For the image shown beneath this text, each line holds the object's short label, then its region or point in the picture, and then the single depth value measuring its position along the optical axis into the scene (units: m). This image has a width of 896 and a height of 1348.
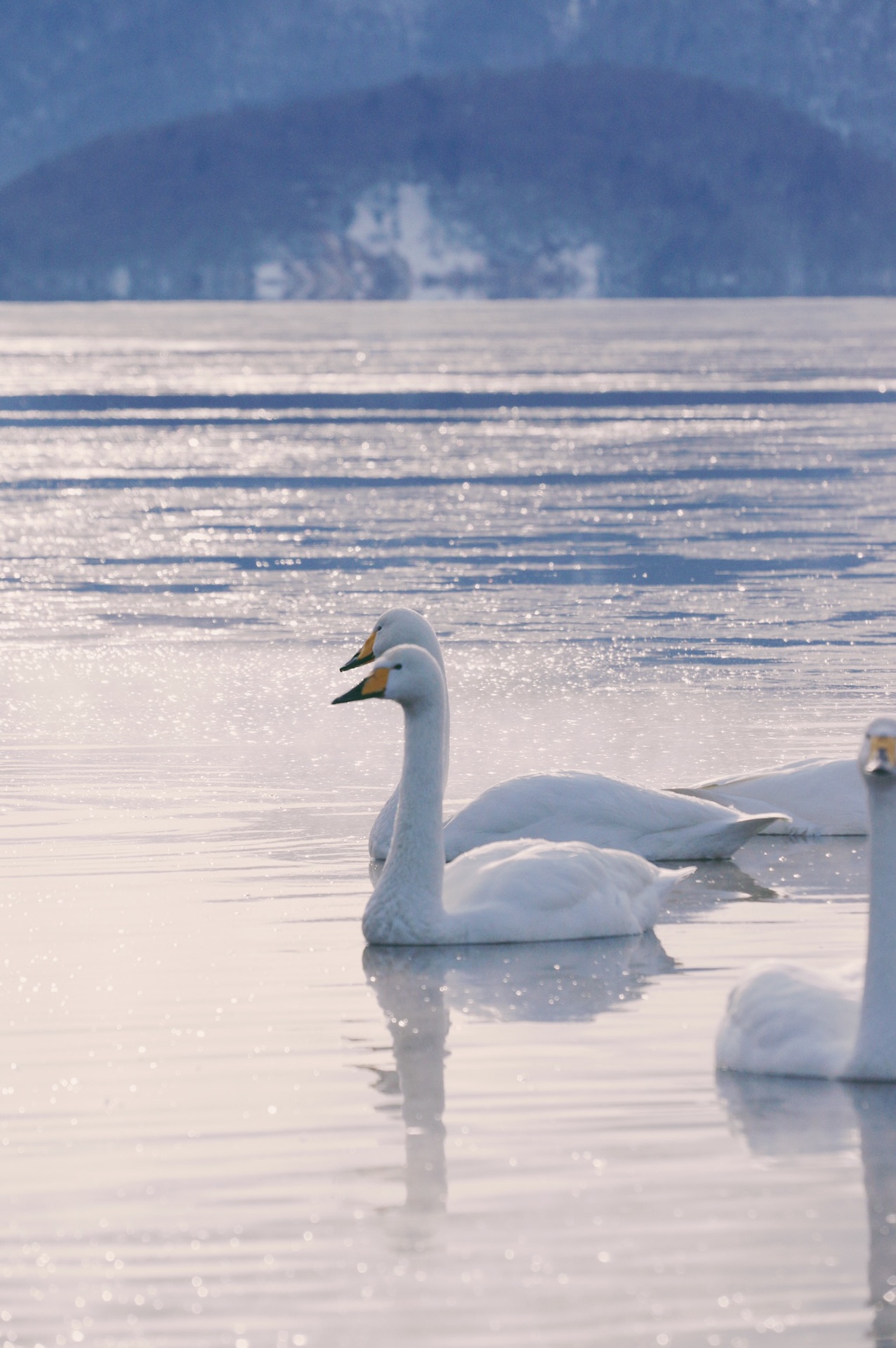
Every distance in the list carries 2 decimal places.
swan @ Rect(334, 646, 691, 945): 18.33
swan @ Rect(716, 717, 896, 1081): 14.35
